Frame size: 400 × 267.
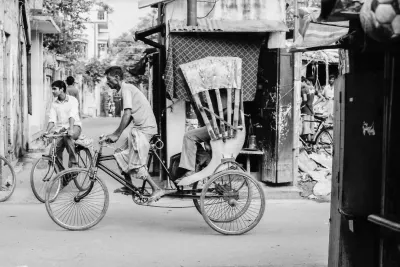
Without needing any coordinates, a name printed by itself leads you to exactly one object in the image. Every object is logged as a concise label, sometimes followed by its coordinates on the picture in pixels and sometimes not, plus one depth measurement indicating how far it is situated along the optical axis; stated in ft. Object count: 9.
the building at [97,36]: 190.49
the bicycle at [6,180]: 32.78
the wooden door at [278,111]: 35.53
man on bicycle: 33.76
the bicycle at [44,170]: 32.46
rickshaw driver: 26.09
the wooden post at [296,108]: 35.47
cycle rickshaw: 25.80
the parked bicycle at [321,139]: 45.47
